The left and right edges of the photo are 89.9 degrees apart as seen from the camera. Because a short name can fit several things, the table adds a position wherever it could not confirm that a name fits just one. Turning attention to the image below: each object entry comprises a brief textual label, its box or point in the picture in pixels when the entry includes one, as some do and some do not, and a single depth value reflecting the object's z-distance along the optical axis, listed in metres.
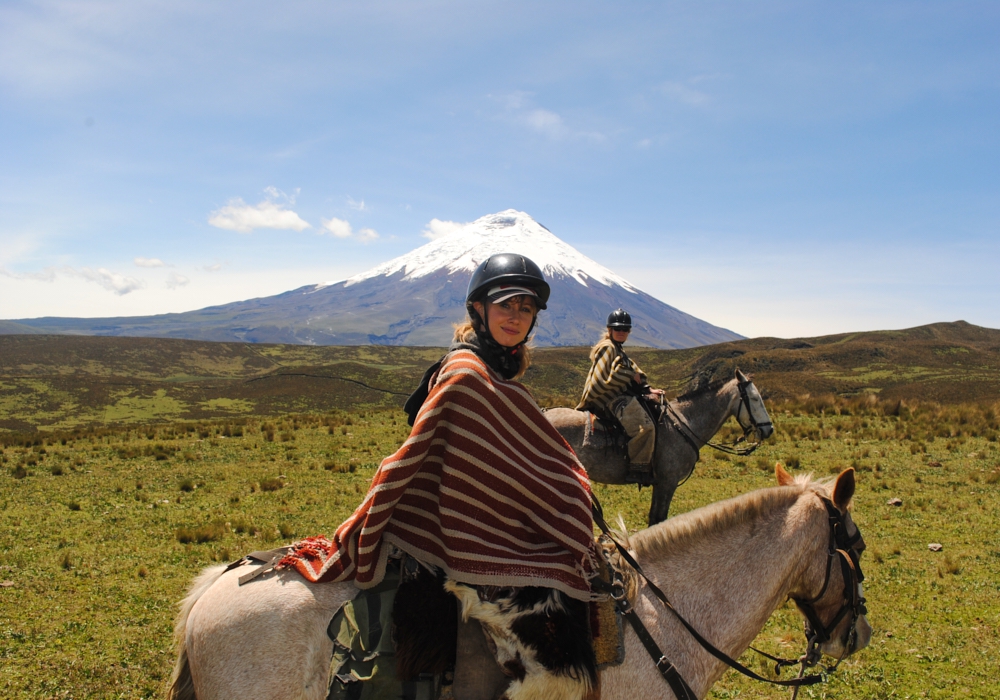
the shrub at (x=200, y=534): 9.19
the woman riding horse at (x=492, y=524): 2.46
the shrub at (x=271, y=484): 12.41
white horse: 2.44
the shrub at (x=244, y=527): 9.56
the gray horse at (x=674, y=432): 8.71
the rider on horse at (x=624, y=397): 8.54
